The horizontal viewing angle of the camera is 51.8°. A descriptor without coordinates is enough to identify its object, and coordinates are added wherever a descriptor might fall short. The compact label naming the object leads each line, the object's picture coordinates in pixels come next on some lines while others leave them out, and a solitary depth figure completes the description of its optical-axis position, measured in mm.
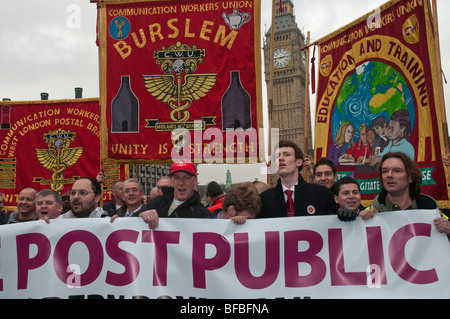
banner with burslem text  6094
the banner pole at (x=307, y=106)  6348
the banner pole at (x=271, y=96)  5152
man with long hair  3113
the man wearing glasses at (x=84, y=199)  3652
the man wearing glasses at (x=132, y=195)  4836
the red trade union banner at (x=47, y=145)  8172
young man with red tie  3379
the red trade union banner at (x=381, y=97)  4797
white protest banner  3049
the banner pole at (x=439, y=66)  4469
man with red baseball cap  3627
